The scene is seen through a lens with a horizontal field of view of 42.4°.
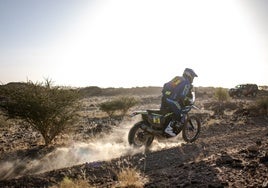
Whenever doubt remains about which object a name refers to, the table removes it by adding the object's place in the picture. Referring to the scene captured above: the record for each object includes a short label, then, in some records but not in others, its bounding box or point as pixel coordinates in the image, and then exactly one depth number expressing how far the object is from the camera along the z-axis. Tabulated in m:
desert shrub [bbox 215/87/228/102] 39.72
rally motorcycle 11.39
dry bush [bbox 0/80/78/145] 12.02
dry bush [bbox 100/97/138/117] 26.56
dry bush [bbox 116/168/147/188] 6.46
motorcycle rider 11.45
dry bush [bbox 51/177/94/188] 6.26
